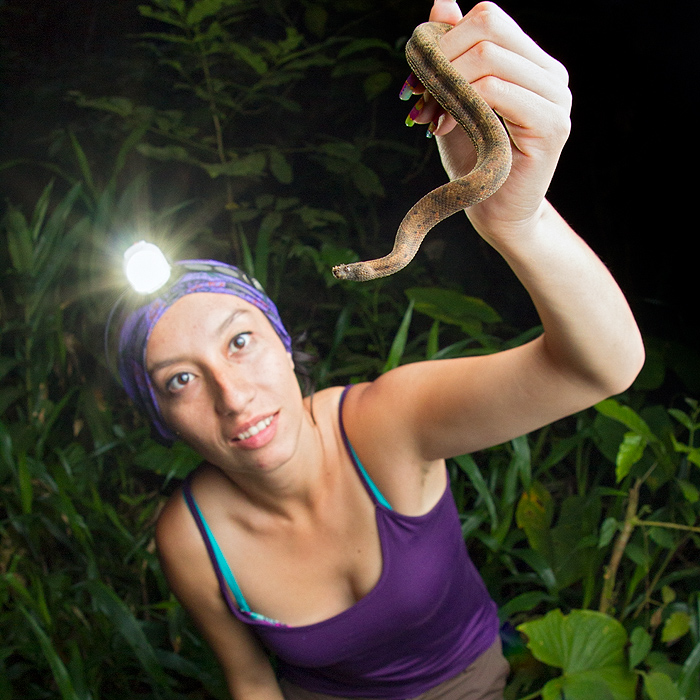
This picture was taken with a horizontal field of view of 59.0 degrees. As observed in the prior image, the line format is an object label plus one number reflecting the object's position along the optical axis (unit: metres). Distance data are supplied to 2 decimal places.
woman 1.04
